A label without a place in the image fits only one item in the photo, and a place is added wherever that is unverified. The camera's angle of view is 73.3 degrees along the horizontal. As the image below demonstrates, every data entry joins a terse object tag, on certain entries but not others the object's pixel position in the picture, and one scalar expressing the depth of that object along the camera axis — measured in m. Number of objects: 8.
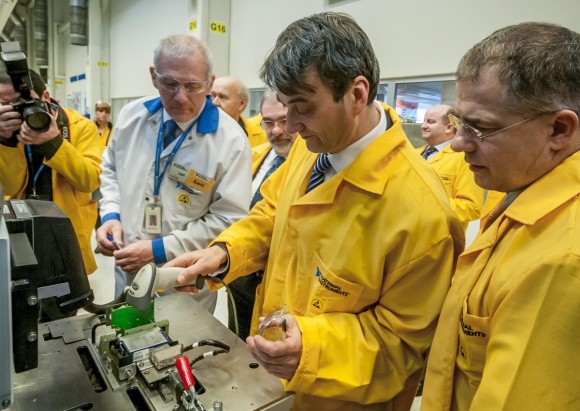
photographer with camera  1.64
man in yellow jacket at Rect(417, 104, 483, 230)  2.51
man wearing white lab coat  1.49
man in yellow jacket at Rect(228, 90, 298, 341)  1.72
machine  0.69
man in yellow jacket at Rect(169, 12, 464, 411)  0.82
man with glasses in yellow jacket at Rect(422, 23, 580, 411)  0.56
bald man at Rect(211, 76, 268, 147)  3.02
